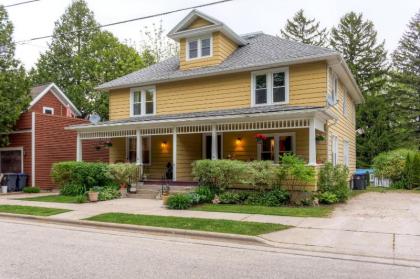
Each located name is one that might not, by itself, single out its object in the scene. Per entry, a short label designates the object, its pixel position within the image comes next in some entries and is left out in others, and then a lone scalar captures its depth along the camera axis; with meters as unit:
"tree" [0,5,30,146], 19.94
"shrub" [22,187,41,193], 19.22
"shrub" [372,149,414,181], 20.62
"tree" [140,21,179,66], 36.09
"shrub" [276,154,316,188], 12.73
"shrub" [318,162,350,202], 13.68
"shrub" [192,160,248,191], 13.81
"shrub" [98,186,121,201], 15.47
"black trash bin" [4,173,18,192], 19.64
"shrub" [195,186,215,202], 13.77
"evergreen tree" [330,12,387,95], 38.94
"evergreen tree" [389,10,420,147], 37.16
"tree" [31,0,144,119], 34.47
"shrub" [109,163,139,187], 16.39
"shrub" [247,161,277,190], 13.34
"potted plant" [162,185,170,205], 13.19
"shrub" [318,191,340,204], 13.15
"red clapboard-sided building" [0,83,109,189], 20.30
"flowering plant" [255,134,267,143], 14.91
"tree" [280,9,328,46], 45.16
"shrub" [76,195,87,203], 14.56
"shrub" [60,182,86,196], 16.80
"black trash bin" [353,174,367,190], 20.05
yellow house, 15.41
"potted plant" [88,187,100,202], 14.93
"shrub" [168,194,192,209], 12.56
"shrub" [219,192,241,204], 13.77
